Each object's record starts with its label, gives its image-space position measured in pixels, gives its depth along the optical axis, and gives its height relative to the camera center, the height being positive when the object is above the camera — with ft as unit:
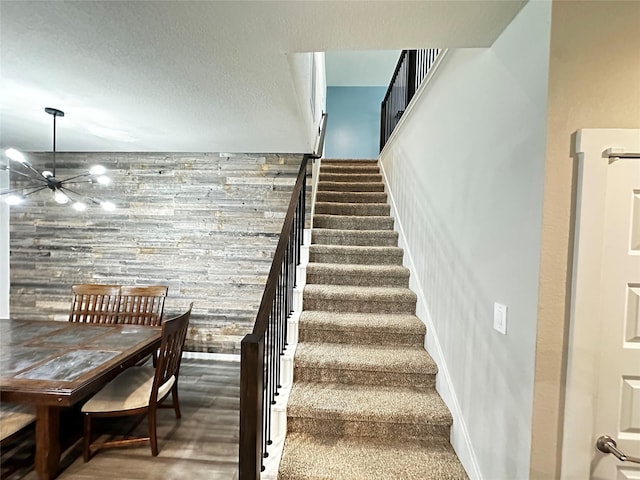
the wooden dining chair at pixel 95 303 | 9.81 -2.58
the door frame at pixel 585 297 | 3.34 -0.62
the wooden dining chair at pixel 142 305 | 9.80 -2.56
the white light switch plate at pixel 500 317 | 4.10 -1.08
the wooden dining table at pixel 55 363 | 5.54 -3.00
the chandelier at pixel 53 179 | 6.79 +1.18
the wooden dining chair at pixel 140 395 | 6.64 -3.93
